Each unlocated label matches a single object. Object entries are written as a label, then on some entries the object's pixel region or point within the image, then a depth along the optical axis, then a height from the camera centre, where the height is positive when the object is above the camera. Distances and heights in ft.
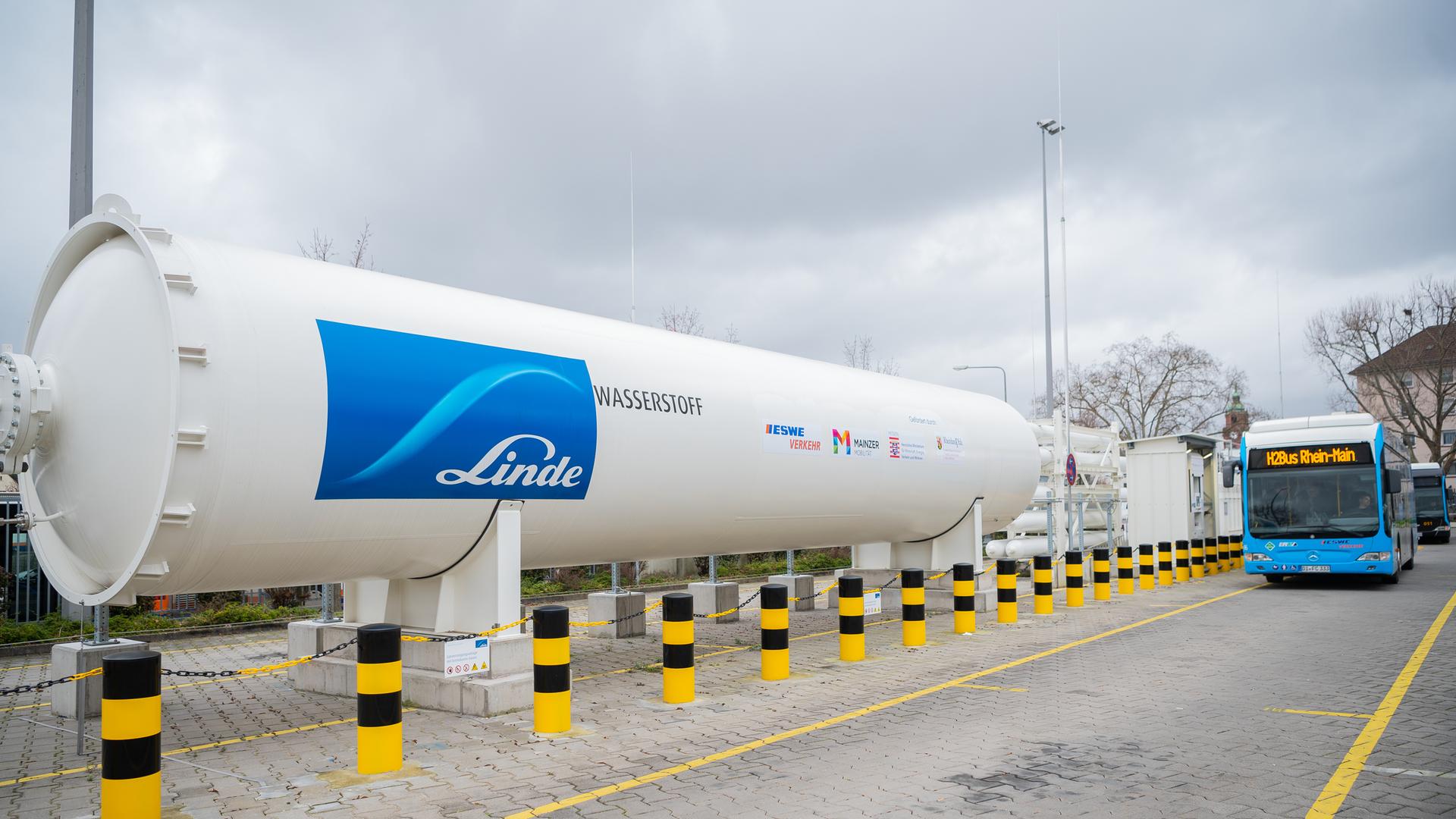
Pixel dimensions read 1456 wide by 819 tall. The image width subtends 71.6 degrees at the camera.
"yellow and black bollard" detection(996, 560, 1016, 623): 45.32 -5.72
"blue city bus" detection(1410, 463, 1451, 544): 127.85 -5.95
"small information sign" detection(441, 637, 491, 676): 25.63 -4.66
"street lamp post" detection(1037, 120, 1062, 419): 85.20 +18.33
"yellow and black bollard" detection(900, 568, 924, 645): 38.37 -5.29
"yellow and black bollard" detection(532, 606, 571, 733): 24.18 -4.66
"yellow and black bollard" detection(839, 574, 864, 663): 34.86 -5.25
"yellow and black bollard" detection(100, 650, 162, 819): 16.88 -4.35
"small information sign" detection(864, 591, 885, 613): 40.04 -5.35
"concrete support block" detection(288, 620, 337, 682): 31.24 -5.03
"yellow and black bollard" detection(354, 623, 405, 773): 20.63 -4.59
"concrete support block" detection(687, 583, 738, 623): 48.34 -6.11
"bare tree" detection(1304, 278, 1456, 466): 156.76 +16.43
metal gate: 45.93 -4.67
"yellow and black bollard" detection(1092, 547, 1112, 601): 56.29 -6.25
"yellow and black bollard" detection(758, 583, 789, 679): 31.35 -5.07
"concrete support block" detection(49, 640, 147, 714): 27.27 -5.09
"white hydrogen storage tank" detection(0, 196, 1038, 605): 21.33 +1.26
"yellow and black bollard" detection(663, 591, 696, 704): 27.96 -5.05
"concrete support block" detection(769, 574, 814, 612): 53.57 -6.41
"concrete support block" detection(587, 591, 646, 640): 43.14 -5.90
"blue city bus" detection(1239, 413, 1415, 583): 60.18 -2.41
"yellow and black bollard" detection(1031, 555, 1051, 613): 49.18 -5.86
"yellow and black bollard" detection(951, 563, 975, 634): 42.37 -5.49
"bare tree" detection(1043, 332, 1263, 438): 186.09 +12.80
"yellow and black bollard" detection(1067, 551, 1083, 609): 52.90 -5.87
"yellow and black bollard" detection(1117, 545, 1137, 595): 59.26 -6.40
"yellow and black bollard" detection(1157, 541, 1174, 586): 71.19 -7.59
